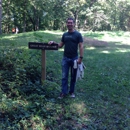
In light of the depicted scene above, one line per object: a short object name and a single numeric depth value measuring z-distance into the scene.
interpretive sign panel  4.36
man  4.11
